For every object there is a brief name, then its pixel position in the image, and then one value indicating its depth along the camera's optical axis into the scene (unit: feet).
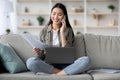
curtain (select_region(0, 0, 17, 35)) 20.16
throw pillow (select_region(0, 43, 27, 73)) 9.36
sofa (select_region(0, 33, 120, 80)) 10.29
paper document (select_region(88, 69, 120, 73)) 9.60
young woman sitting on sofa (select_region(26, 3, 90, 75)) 9.26
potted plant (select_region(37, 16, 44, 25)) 20.49
